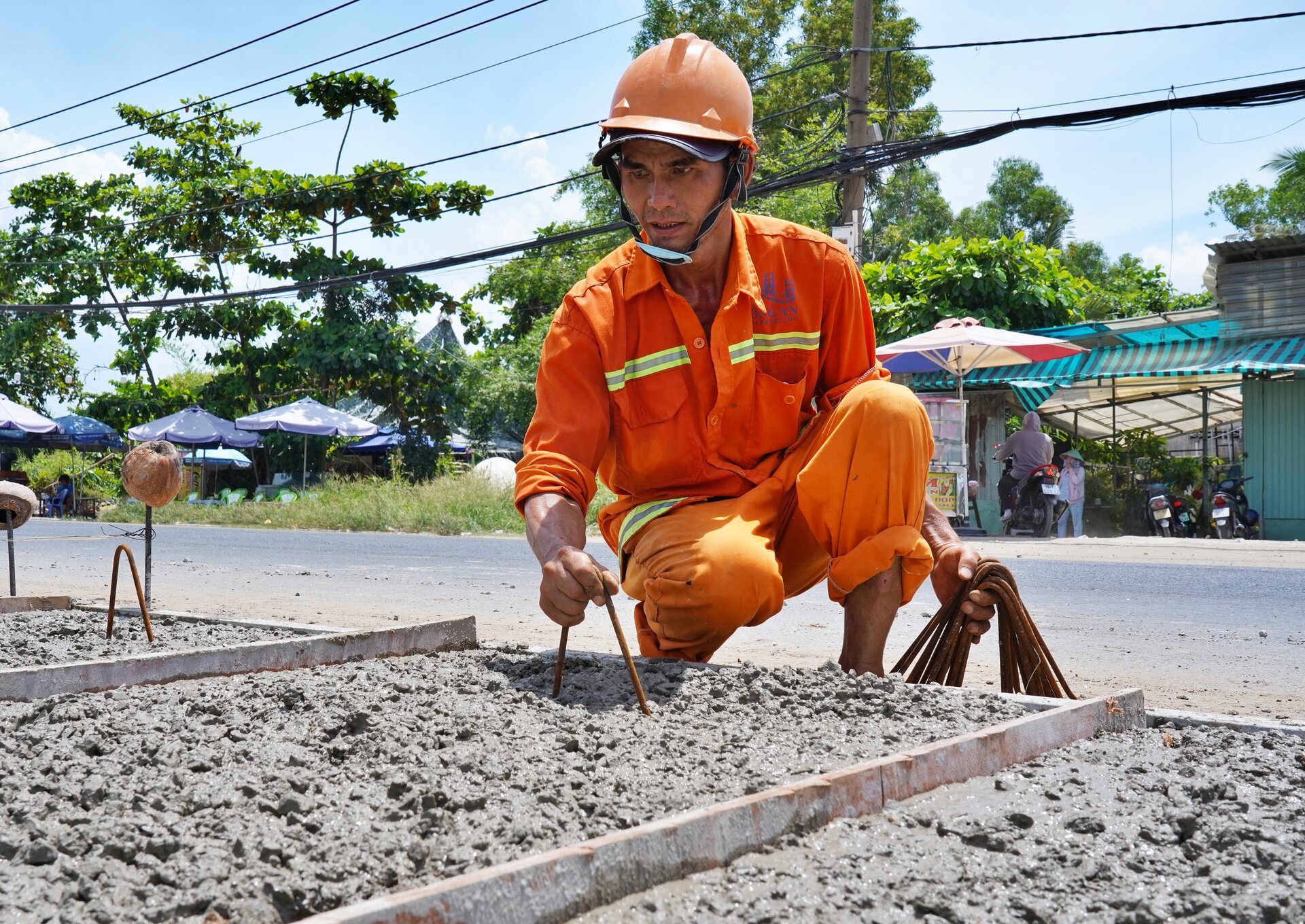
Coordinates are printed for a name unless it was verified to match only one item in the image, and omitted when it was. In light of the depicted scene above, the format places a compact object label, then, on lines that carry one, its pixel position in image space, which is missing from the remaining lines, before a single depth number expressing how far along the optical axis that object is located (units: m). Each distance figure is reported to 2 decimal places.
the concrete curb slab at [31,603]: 4.77
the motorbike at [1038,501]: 13.73
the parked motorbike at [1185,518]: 14.44
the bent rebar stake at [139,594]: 3.47
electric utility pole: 13.67
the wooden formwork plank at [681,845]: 1.22
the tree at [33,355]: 28.83
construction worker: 2.81
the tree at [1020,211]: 36.88
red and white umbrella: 12.58
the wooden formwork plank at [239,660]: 2.67
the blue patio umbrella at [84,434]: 24.86
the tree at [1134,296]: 28.58
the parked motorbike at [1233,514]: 13.42
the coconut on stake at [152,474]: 4.13
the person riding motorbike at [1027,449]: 13.89
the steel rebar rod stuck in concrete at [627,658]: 2.28
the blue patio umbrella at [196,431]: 21.69
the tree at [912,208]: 34.66
